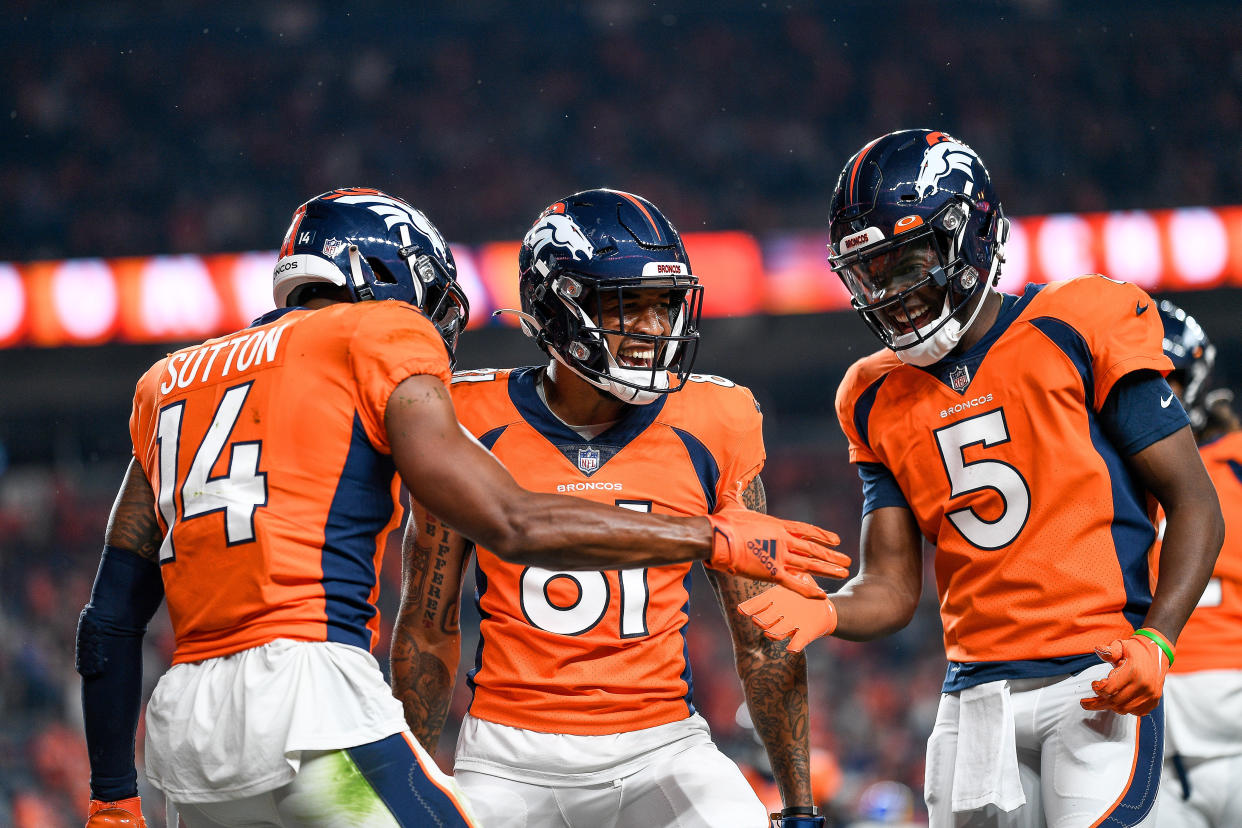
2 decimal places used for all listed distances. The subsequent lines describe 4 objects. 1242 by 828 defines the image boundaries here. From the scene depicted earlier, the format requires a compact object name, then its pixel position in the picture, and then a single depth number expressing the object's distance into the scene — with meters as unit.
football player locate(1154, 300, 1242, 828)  8.73
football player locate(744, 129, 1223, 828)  5.87
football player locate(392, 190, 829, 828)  5.93
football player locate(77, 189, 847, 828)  4.77
